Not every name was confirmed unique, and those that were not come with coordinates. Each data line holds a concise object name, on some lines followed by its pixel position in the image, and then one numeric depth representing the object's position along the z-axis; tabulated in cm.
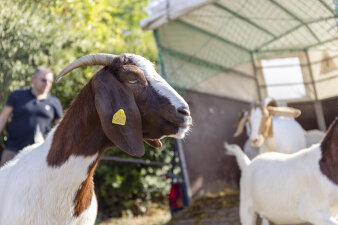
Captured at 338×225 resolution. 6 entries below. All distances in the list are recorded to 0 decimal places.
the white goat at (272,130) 584
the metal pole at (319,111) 746
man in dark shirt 403
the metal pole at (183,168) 631
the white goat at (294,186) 338
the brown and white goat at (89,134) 232
